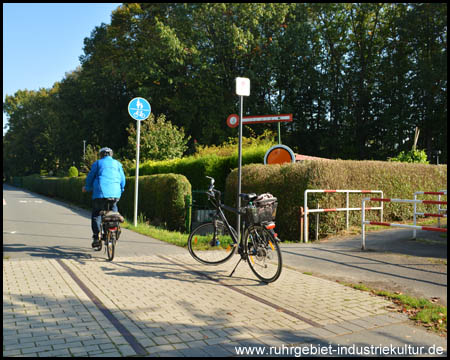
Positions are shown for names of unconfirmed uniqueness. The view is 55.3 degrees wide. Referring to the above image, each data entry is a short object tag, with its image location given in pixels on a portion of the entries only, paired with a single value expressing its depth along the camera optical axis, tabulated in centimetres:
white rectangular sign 778
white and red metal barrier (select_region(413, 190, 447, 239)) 832
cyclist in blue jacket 786
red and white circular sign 903
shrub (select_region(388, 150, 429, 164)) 1750
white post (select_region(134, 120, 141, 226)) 1240
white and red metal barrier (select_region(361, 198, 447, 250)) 642
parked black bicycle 597
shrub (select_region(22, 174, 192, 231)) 1342
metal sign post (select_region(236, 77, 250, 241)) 777
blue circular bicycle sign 1208
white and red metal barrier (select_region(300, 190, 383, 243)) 984
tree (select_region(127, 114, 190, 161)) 2433
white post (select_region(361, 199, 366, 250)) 829
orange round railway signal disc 1206
